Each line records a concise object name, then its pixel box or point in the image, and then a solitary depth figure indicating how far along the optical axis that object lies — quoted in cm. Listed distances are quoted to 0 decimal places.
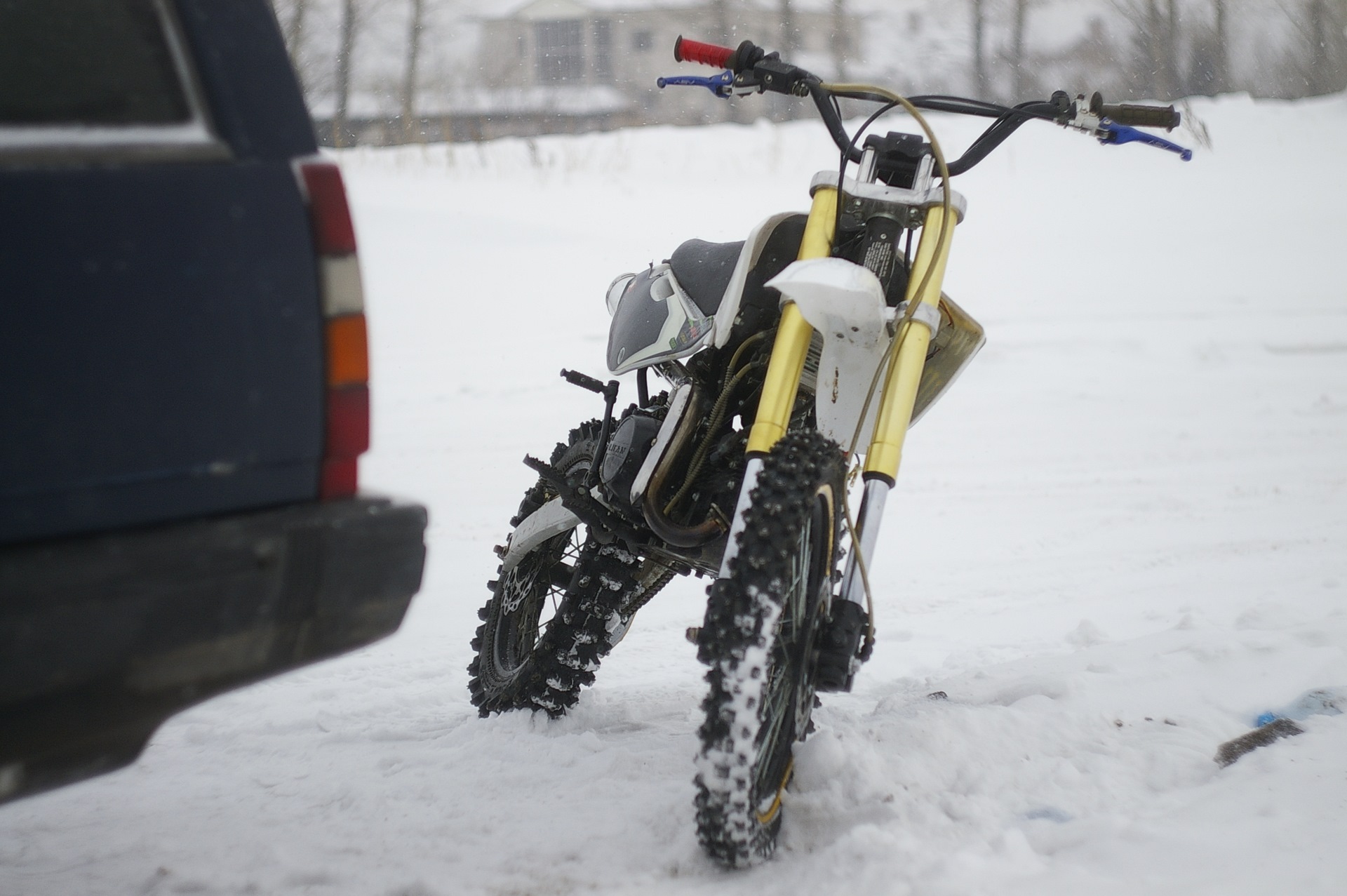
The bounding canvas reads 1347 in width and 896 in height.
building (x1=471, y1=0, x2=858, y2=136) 1736
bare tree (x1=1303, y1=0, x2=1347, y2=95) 1719
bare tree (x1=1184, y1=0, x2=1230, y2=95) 1766
